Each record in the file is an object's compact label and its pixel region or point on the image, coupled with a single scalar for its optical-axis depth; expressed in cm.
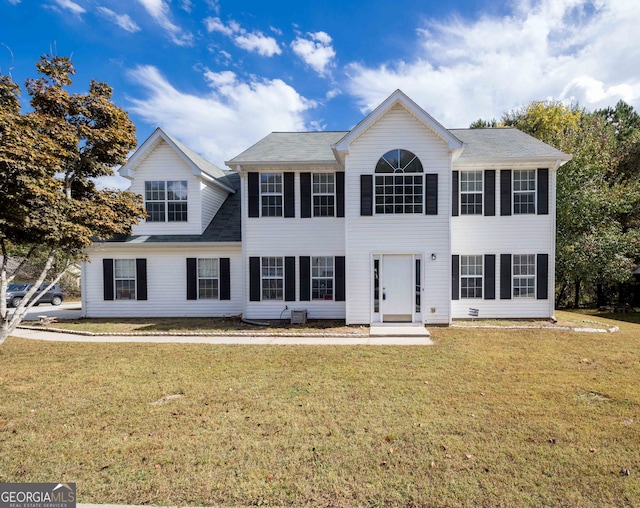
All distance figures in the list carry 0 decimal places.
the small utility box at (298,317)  1209
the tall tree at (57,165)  730
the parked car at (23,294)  1853
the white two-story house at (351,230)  1138
